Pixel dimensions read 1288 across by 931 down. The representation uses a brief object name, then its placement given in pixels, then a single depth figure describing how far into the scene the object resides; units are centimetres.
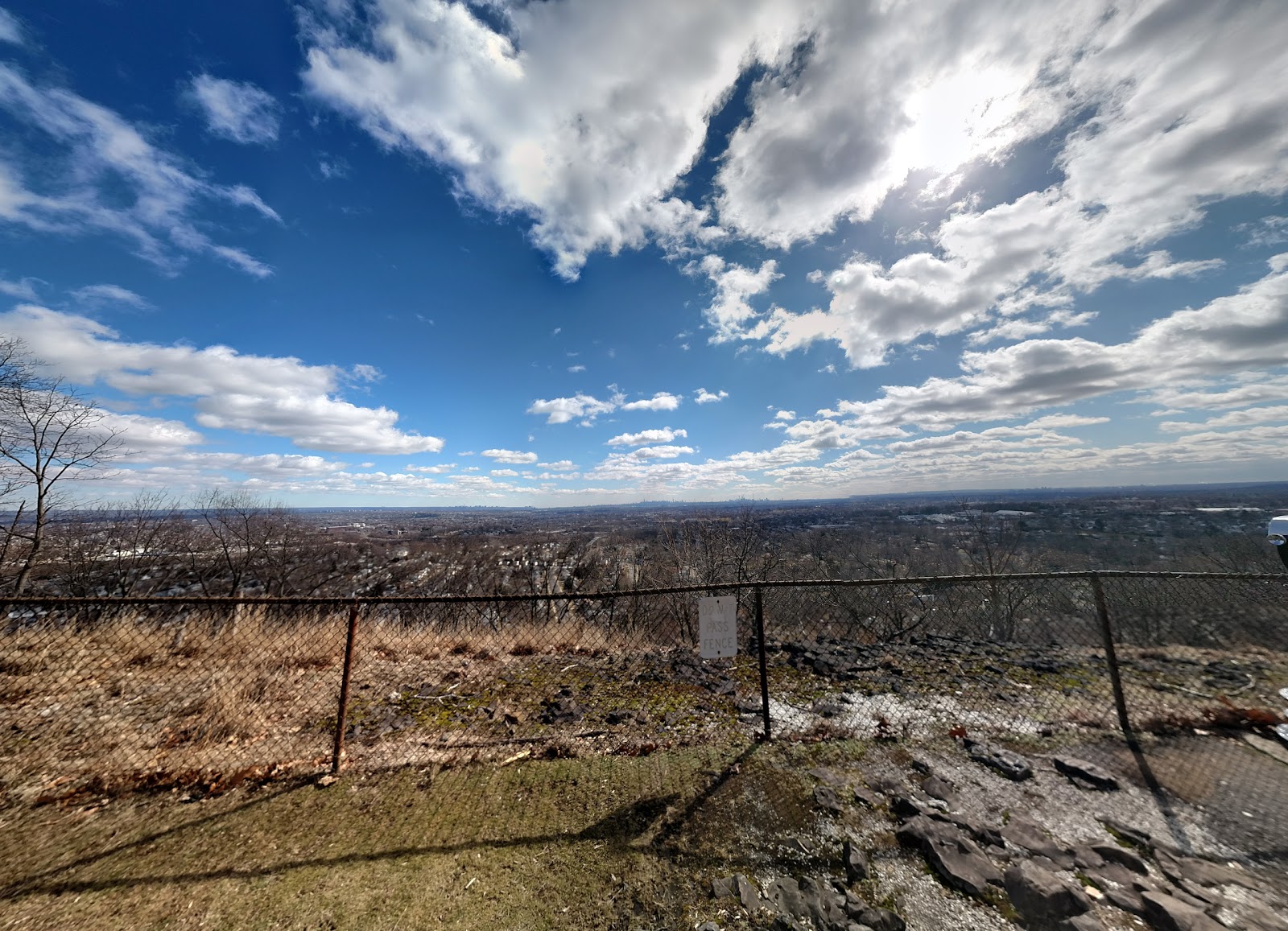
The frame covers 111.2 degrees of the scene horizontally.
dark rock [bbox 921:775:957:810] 345
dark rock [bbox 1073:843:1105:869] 276
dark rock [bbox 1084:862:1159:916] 246
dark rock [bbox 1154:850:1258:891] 265
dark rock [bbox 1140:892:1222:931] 229
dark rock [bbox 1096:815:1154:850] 296
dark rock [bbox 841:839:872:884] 273
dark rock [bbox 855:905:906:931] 238
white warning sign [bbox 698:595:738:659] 423
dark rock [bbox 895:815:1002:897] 264
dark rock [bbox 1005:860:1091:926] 237
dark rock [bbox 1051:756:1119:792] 356
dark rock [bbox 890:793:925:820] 326
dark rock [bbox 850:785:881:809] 342
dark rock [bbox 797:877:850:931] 241
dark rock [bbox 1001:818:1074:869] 282
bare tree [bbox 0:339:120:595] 1134
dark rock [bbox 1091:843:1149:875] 273
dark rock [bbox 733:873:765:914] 254
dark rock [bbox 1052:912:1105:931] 229
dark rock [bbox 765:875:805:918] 250
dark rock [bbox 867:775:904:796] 357
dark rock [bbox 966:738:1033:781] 373
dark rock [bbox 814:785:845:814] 336
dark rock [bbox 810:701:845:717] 514
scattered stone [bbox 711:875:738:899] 264
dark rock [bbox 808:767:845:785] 371
